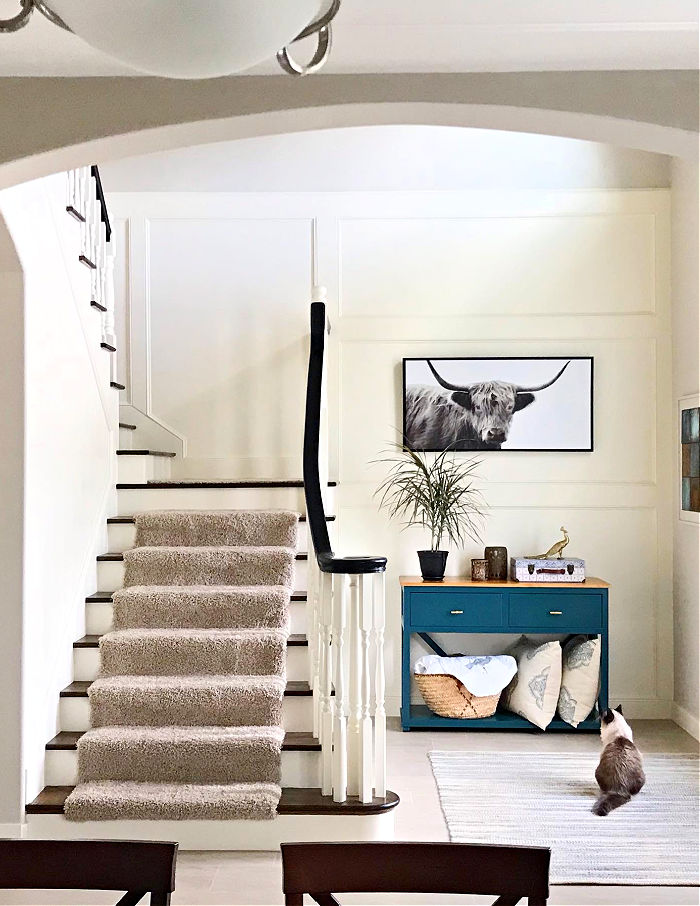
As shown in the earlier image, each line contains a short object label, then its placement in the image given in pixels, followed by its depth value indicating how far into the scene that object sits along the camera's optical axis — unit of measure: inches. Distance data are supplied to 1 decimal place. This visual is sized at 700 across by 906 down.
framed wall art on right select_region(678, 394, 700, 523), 194.2
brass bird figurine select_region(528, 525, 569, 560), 198.7
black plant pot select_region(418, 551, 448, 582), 197.6
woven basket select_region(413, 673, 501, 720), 191.2
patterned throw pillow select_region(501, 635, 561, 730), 190.4
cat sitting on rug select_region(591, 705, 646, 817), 146.3
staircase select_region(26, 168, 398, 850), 130.3
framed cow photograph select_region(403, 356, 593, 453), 209.0
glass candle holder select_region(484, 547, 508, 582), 201.5
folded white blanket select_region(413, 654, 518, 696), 190.5
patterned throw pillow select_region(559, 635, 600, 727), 190.9
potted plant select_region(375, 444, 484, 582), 205.3
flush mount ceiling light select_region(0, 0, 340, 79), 36.1
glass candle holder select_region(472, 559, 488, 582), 200.5
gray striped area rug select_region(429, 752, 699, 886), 127.5
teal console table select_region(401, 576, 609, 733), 193.6
